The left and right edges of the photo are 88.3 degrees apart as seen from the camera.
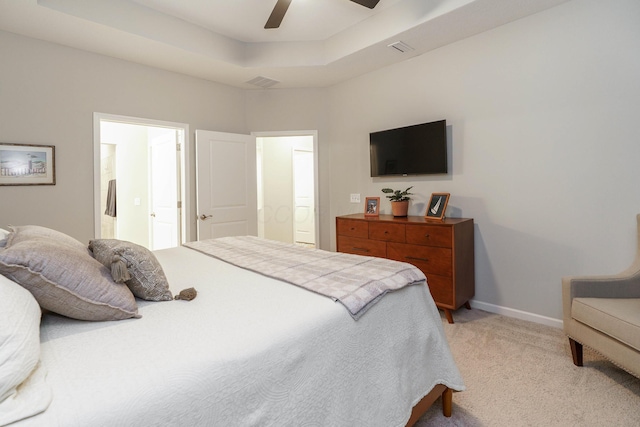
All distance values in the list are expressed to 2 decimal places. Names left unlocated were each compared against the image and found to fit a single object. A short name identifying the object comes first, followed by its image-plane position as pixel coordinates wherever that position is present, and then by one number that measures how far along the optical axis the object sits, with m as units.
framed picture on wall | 2.87
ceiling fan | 2.45
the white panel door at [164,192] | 4.13
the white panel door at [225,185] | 4.05
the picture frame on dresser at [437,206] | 3.18
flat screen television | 3.36
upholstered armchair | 1.76
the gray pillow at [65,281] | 0.96
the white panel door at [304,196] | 7.00
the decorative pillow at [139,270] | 1.26
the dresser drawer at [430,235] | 2.87
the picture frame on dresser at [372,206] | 3.79
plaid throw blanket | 1.36
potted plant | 3.51
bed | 0.75
